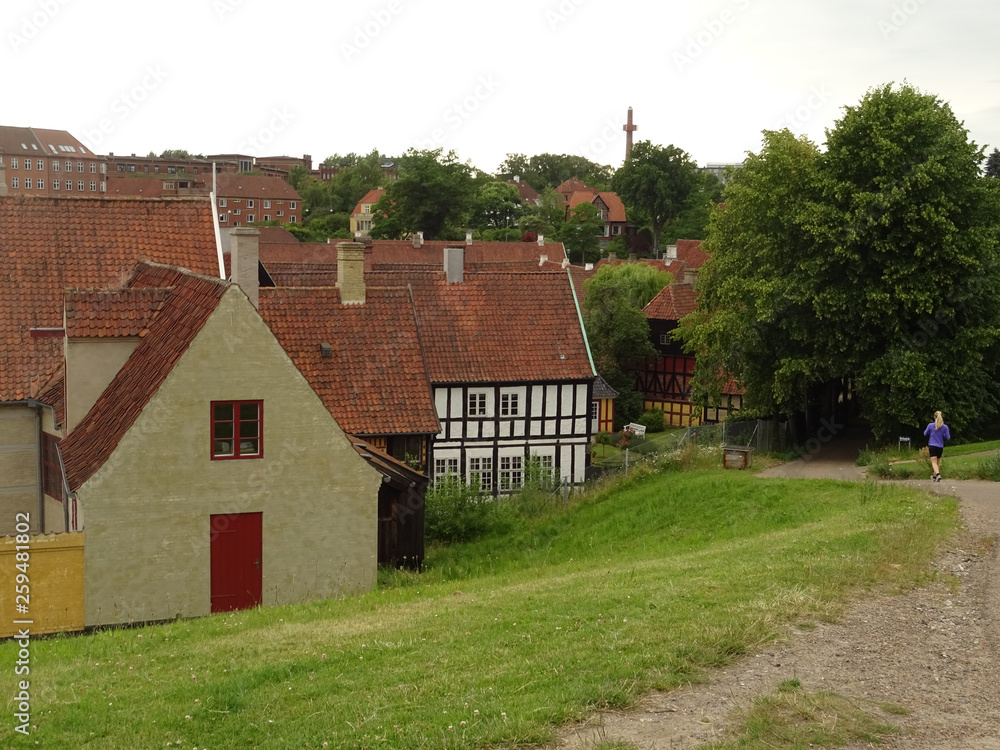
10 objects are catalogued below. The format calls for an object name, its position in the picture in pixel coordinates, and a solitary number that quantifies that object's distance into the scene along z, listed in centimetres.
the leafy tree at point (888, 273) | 3077
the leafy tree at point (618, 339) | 5616
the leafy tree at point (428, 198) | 9825
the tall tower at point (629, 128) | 14612
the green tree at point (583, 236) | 11156
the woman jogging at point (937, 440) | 2300
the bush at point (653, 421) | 5509
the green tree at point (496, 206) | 11088
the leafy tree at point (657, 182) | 11256
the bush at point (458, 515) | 2638
